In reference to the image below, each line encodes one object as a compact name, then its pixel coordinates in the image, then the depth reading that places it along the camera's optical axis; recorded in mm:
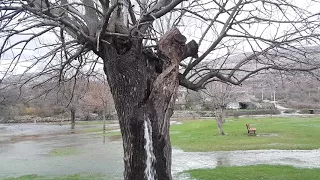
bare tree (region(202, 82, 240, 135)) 18800
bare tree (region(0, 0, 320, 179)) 3795
